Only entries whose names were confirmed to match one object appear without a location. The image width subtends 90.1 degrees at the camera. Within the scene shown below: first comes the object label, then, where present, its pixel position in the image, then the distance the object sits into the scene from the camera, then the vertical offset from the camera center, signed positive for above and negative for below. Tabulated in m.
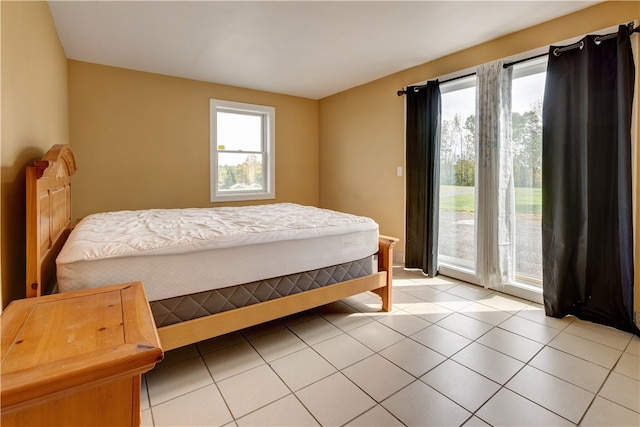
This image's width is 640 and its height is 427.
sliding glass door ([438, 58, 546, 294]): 2.80 +0.31
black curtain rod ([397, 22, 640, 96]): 2.18 +1.22
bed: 1.50 -0.29
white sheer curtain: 2.91 +0.32
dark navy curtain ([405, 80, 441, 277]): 3.46 +0.37
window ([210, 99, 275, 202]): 4.37 +0.84
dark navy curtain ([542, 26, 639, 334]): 2.22 +0.18
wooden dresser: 0.75 -0.39
